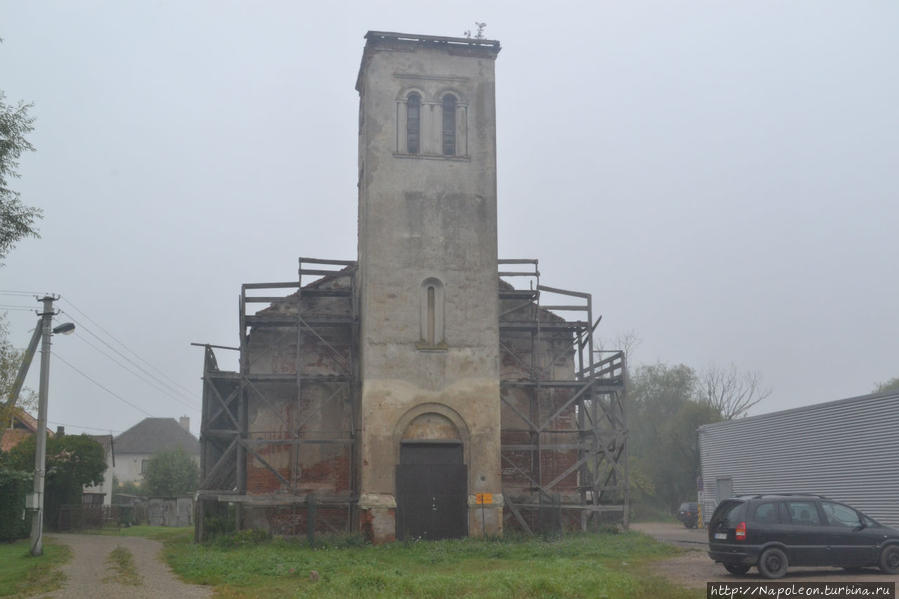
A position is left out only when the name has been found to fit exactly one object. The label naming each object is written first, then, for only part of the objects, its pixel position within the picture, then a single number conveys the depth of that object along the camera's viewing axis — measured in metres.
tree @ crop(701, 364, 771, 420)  64.88
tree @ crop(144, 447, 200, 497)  65.38
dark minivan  17.81
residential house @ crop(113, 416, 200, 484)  86.81
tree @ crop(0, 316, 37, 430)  25.20
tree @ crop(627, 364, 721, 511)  60.22
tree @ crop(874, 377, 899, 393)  70.41
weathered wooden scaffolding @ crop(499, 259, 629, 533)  30.53
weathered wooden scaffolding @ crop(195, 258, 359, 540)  29.33
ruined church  27.91
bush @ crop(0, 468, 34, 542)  34.09
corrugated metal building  27.95
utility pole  26.83
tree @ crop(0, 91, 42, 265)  16.84
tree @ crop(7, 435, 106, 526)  44.50
